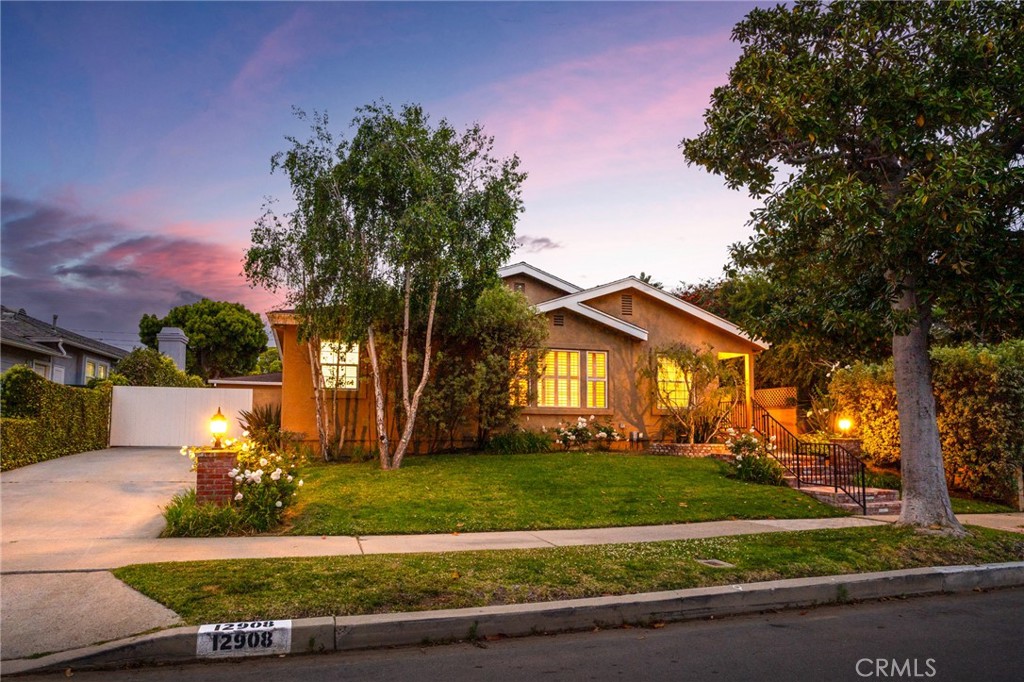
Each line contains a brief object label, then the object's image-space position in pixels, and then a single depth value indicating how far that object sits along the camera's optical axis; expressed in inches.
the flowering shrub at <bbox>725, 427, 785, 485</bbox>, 591.2
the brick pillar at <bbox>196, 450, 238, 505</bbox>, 392.2
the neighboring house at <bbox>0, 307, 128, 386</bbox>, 924.6
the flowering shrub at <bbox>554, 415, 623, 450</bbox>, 743.1
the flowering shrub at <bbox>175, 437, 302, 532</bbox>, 379.4
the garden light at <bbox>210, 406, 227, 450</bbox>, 423.8
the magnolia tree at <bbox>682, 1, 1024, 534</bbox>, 357.1
